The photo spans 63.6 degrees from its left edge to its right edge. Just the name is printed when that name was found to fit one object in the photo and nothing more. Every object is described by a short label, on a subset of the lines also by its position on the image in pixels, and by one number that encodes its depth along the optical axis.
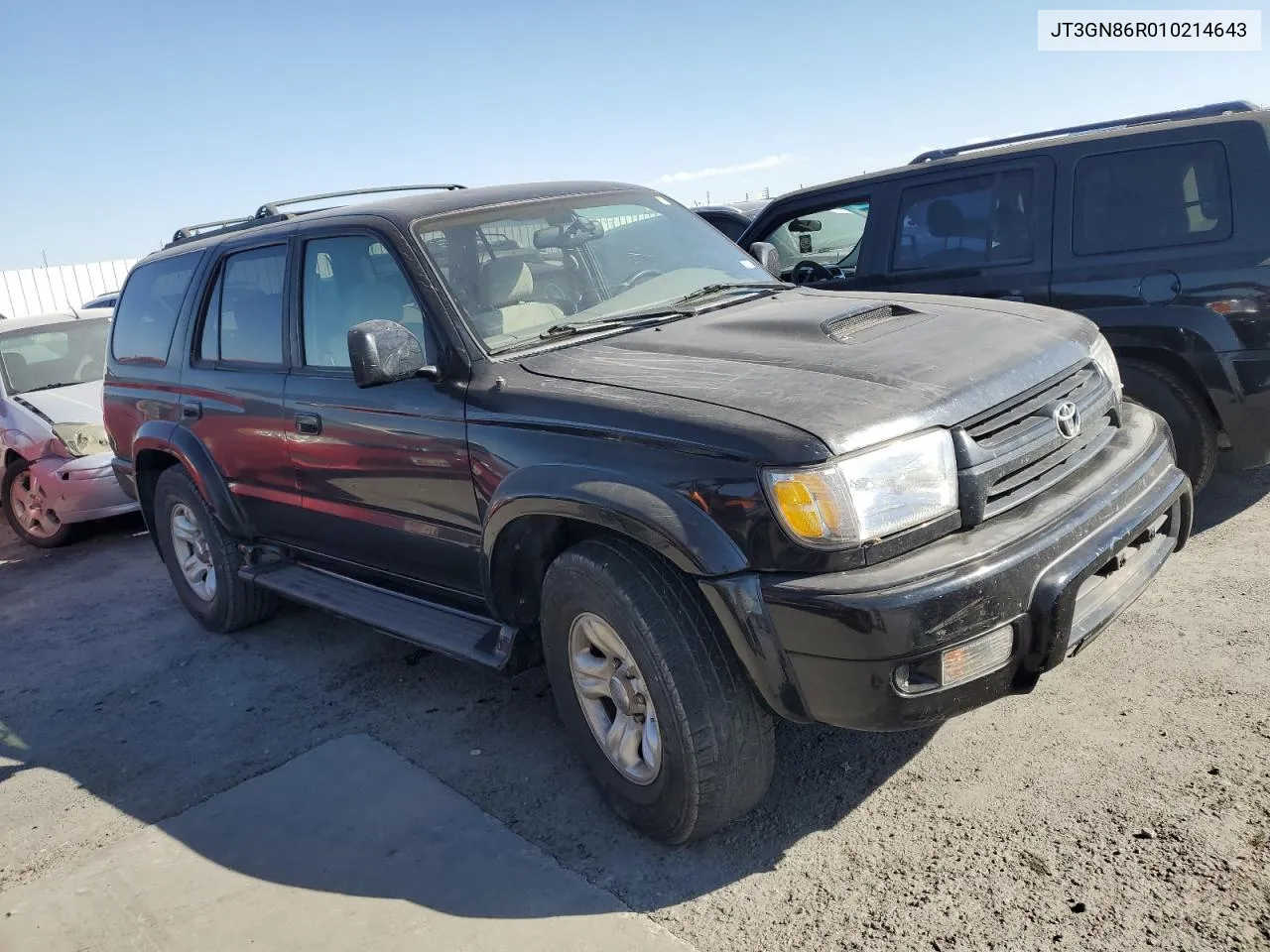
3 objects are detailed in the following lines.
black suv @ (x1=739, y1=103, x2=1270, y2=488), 4.44
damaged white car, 7.39
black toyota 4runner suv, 2.56
